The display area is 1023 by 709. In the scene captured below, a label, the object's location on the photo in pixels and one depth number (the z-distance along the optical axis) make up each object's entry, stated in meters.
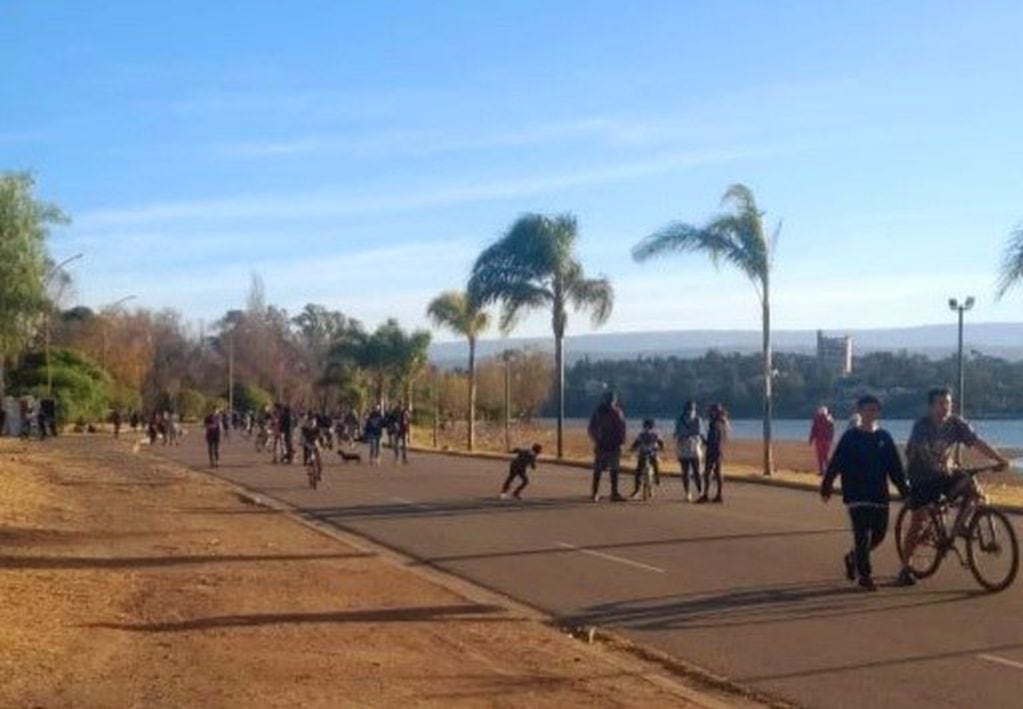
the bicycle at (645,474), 26.72
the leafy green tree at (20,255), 44.19
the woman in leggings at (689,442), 25.50
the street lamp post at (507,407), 66.56
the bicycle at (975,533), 13.88
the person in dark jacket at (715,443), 25.53
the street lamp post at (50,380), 70.56
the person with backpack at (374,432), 41.56
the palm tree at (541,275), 50.22
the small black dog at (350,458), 41.38
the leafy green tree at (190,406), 102.25
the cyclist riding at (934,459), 14.16
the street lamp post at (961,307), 36.13
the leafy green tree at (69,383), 75.06
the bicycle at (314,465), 30.94
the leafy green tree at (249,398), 105.12
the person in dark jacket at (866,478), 14.06
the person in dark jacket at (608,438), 26.22
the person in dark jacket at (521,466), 26.95
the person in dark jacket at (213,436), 42.19
